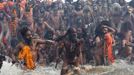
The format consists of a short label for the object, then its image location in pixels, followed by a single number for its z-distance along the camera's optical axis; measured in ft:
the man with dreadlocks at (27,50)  38.58
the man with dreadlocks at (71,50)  36.91
